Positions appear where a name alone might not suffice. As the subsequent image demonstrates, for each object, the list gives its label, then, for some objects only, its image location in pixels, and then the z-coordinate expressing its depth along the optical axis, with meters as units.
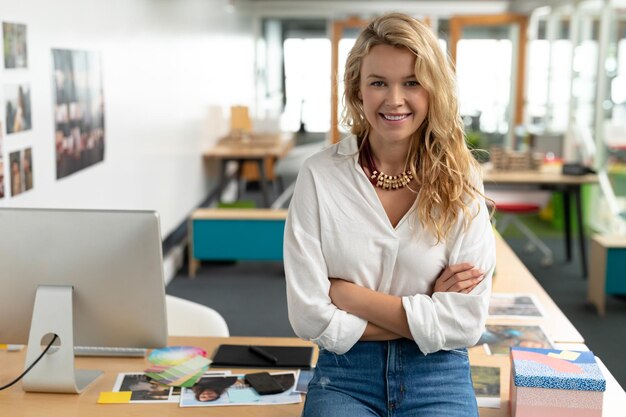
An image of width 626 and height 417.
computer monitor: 2.26
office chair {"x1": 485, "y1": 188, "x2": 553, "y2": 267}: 7.66
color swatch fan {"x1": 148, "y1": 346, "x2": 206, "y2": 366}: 2.58
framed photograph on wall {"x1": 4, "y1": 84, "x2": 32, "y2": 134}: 3.69
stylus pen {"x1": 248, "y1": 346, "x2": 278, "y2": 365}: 2.59
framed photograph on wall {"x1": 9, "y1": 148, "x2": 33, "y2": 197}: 3.75
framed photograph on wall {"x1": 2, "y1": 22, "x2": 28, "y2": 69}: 3.67
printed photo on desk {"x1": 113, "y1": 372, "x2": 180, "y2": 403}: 2.33
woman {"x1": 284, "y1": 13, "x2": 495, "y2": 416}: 2.08
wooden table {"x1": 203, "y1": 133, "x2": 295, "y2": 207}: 9.24
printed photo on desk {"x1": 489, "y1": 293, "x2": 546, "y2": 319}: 3.19
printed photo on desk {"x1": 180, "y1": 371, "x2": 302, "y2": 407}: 2.31
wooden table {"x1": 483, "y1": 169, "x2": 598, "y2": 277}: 7.06
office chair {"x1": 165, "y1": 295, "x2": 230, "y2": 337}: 3.28
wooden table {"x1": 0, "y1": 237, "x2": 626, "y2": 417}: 2.24
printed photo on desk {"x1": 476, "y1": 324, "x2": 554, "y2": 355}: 2.78
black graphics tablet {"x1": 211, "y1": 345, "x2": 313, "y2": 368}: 2.57
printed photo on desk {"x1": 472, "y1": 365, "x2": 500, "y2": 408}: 2.30
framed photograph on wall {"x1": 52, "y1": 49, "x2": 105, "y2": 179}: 4.37
